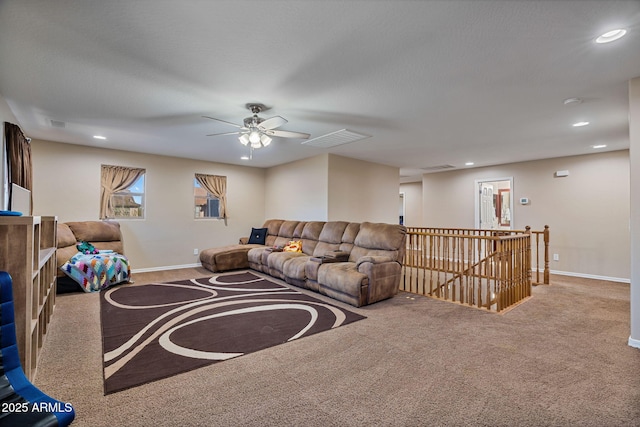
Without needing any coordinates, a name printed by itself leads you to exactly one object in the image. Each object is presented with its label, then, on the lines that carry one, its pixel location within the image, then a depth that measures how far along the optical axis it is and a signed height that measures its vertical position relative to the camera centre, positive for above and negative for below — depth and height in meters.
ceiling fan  3.36 +1.05
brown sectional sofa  3.85 -0.73
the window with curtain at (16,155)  3.52 +0.79
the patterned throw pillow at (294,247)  5.69 -0.62
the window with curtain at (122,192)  5.64 +0.47
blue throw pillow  6.87 -0.49
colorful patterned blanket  4.35 -0.86
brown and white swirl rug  2.33 -1.19
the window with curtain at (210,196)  6.80 +0.49
